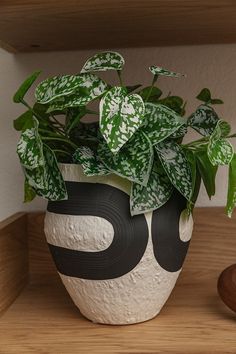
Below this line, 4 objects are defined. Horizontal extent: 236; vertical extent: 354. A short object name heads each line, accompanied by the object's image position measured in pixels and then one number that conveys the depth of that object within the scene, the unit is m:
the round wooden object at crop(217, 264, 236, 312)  0.96
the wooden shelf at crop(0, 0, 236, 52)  0.90
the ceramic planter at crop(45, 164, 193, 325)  0.91
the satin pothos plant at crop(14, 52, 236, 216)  0.86
